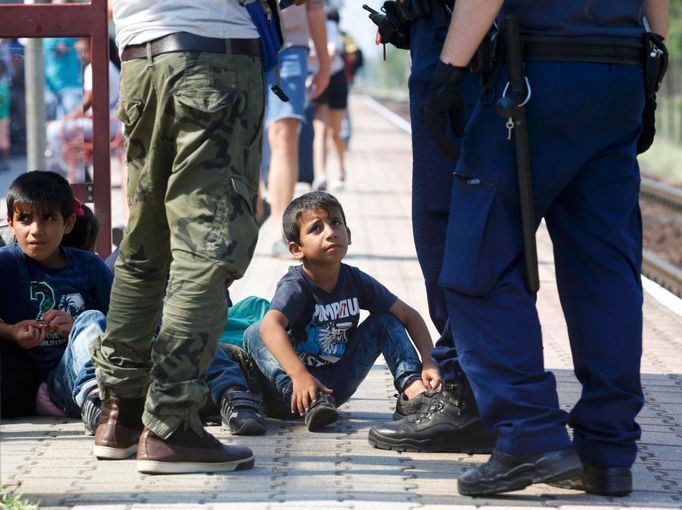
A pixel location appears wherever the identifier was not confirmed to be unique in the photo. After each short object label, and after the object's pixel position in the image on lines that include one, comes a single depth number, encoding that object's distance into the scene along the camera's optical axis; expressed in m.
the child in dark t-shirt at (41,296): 9.51
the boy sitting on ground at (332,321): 9.61
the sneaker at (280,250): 18.23
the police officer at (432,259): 8.47
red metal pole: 11.27
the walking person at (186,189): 7.64
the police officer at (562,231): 7.60
